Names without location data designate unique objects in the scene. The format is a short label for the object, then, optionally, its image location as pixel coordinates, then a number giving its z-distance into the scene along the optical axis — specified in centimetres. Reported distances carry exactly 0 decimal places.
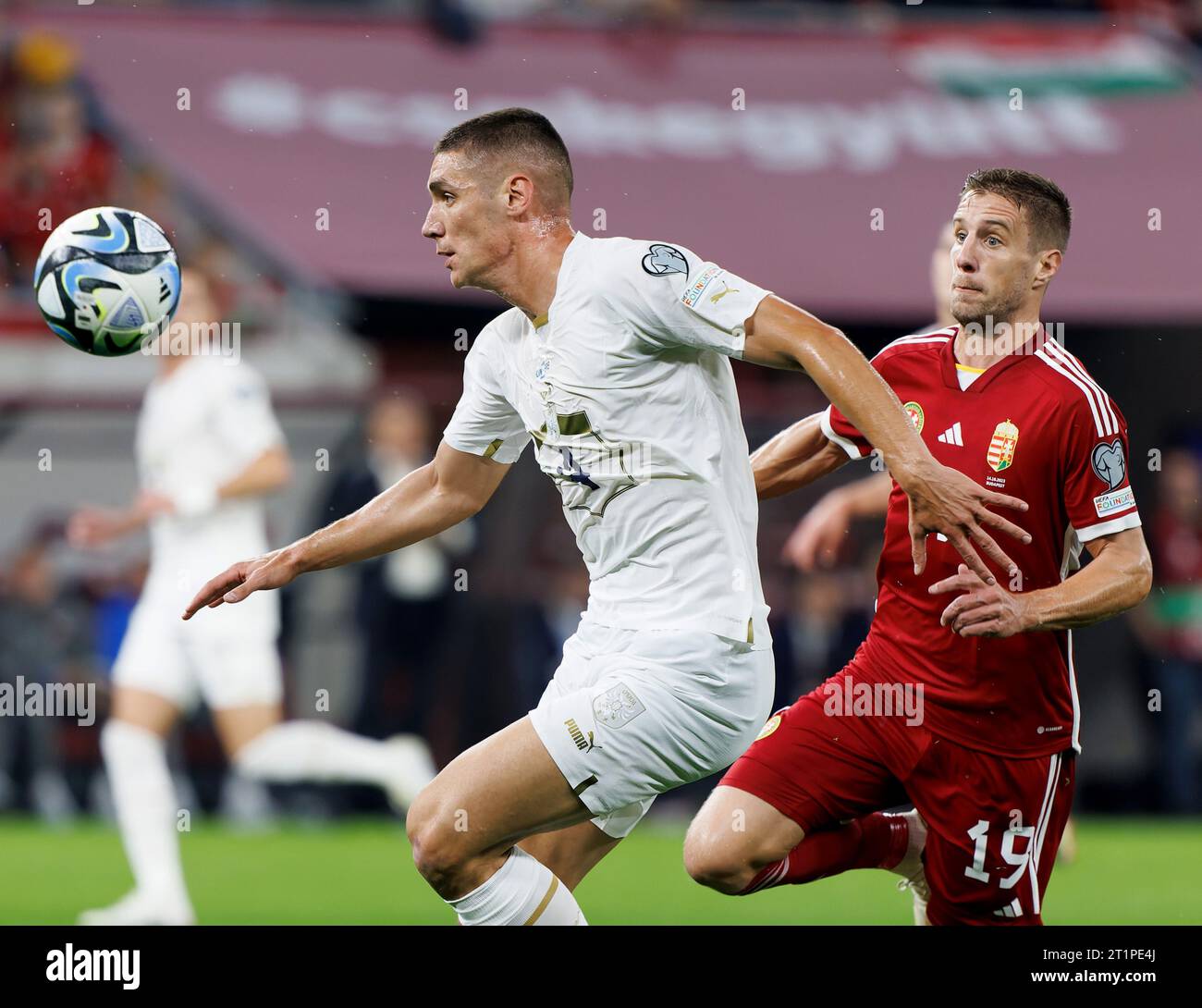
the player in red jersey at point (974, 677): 470
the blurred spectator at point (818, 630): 1079
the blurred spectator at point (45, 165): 1213
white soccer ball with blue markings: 531
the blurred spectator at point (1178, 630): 1092
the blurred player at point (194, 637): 685
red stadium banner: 1103
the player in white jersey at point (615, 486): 436
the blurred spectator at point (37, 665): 1098
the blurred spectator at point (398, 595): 1041
